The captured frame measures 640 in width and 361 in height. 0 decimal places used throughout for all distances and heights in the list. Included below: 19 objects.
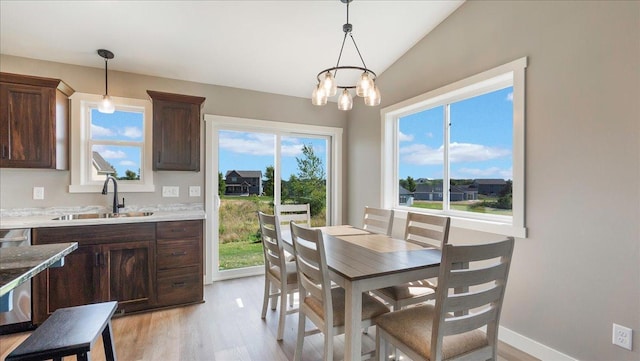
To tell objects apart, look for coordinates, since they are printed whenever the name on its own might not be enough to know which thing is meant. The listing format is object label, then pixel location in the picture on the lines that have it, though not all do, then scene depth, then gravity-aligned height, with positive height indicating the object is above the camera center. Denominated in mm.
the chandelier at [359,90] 2097 +637
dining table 1518 -479
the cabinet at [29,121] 2614 +513
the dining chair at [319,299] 1641 -755
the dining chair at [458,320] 1289 -650
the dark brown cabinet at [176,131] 3152 +513
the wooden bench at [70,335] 1133 -640
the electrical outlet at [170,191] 3424 -139
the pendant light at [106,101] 2861 +742
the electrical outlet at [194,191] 3547 -141
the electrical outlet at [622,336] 1733 -907
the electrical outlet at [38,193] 2952 -143
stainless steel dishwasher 2348 -1006
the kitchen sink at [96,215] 2906 -366
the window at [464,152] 2361 +278
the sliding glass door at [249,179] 3721 +4
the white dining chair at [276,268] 2281 -758
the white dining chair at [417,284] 2066 -760
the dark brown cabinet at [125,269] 2525 -811
